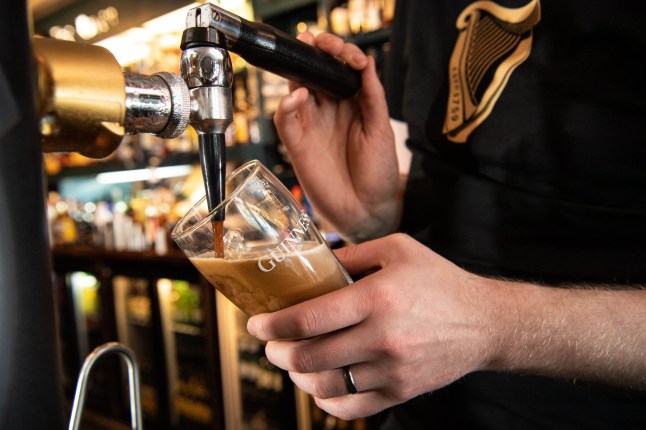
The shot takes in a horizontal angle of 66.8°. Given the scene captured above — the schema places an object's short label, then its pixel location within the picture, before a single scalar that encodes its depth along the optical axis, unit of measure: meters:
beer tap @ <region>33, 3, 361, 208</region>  0.39
